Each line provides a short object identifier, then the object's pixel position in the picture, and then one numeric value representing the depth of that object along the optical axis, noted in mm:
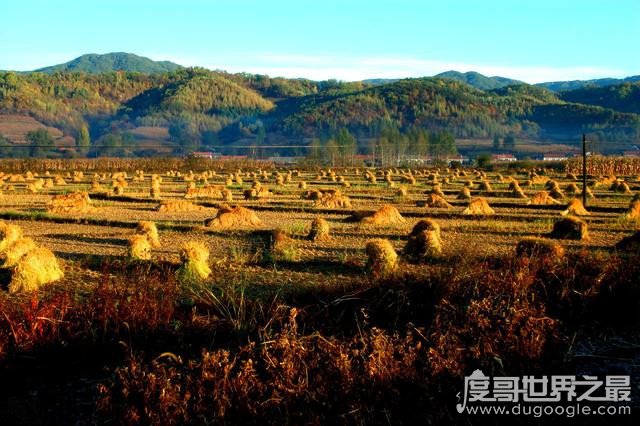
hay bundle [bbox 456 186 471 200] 29683
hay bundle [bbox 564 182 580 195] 32797
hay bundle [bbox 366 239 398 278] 11219
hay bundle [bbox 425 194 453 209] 25306
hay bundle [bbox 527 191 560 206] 26312
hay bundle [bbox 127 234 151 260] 12953
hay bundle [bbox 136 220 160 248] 15305
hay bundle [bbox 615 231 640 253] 13312
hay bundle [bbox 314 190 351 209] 25453
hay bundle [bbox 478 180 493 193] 34622
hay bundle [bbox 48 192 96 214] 23856
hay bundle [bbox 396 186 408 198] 30952
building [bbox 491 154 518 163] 118106
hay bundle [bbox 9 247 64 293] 10531
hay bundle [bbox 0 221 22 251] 13868
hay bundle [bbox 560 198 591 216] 22328
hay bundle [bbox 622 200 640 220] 20234
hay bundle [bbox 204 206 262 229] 19000
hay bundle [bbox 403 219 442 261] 13062
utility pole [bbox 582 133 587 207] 23845
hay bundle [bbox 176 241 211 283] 11078
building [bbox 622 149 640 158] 120869
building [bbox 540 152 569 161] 119675
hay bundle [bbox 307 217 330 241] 15934
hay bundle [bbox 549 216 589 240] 15883
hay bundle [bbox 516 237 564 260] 10505
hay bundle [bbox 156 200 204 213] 24438
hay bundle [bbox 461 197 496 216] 22188
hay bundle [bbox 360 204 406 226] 19344
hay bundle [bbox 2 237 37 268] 12227
